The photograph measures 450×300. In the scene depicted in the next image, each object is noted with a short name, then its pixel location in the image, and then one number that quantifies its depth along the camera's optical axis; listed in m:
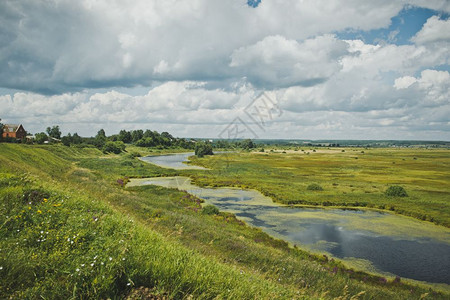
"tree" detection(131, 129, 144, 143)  194.38
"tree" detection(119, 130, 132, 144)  188.62
